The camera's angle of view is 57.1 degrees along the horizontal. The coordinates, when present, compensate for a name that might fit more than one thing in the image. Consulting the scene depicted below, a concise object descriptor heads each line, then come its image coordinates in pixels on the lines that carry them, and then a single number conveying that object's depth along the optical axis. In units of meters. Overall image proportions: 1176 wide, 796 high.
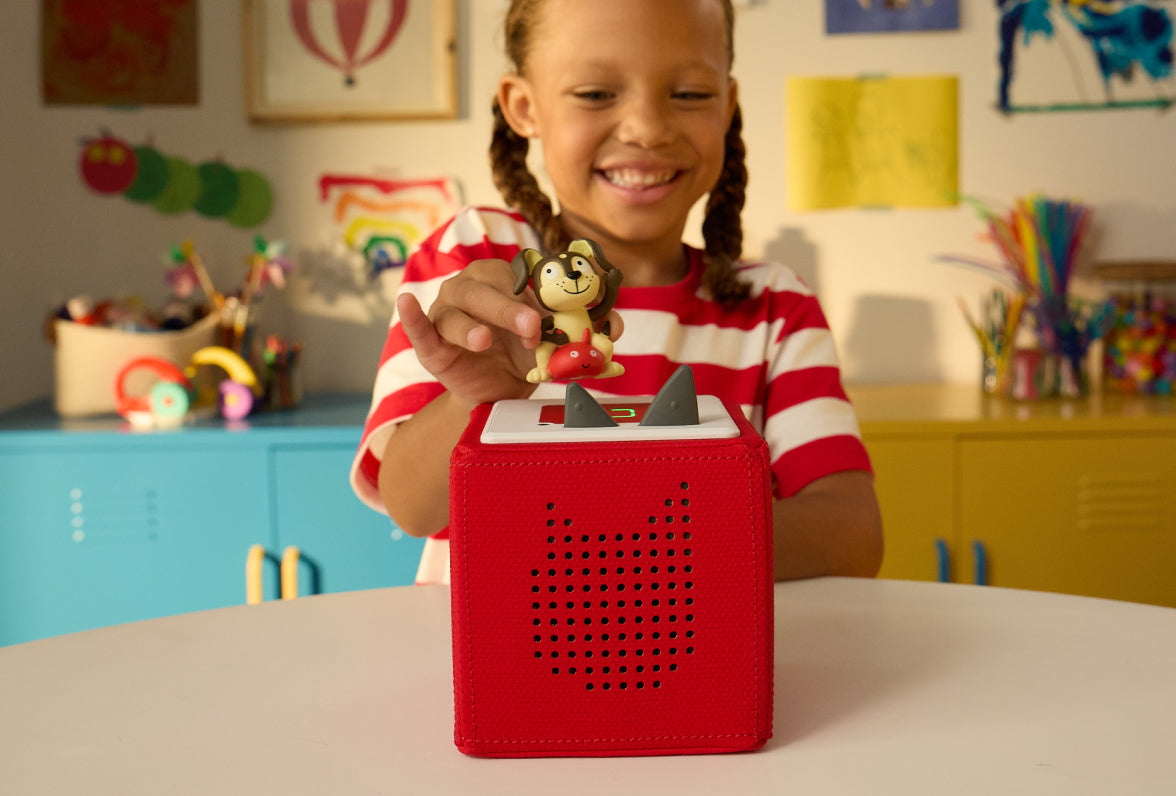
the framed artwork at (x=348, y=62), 1.95
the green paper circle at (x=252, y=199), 1.98
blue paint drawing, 1.95
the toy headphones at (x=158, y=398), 1.64
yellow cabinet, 1.58
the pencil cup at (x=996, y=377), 1.83
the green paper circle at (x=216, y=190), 1.97
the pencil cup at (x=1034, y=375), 1.77
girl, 0.86
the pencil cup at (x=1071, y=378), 1.78
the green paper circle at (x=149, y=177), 1.97
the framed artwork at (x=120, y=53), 1.95
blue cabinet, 1.57
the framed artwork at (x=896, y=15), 1.94
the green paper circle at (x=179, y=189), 1.98
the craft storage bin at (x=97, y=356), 1.72
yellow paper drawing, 1.97
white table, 0.44
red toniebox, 0.45
